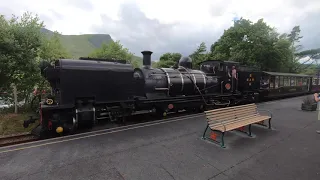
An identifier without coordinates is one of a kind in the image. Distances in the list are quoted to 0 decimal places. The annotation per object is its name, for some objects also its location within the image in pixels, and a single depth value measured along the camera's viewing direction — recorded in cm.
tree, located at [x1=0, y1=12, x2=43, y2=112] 699
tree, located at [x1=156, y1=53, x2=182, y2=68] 3769
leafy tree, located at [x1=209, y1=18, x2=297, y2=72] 2281
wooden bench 461
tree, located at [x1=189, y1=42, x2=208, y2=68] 3488
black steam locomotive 484
